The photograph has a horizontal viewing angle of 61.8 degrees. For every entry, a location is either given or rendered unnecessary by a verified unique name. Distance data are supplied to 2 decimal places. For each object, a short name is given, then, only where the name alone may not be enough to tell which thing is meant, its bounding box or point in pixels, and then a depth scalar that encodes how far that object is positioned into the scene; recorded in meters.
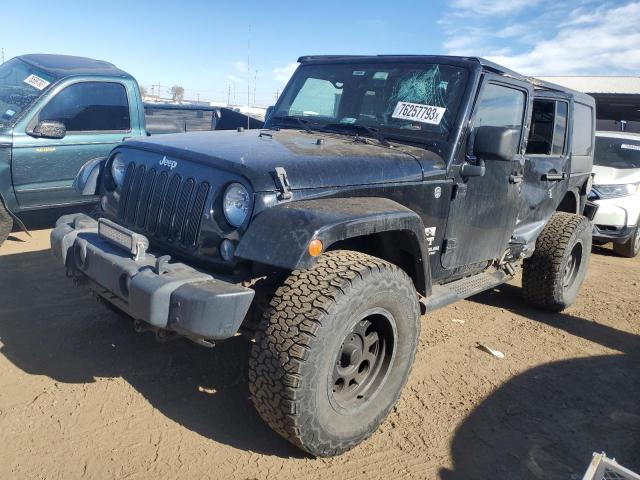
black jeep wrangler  2.40
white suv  7.58
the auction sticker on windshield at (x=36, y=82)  5.72
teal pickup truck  5.43
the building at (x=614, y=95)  15.23
